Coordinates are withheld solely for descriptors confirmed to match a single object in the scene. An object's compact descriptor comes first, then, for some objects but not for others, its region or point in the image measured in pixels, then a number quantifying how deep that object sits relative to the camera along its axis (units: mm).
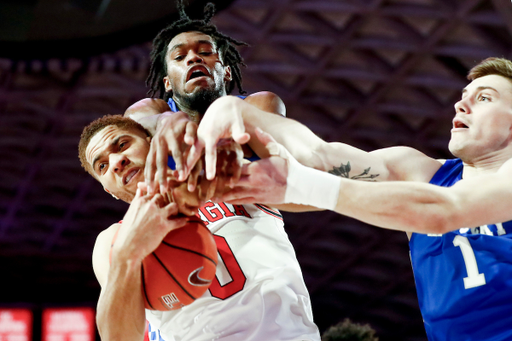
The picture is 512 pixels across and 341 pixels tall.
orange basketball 2275
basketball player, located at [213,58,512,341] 2092
